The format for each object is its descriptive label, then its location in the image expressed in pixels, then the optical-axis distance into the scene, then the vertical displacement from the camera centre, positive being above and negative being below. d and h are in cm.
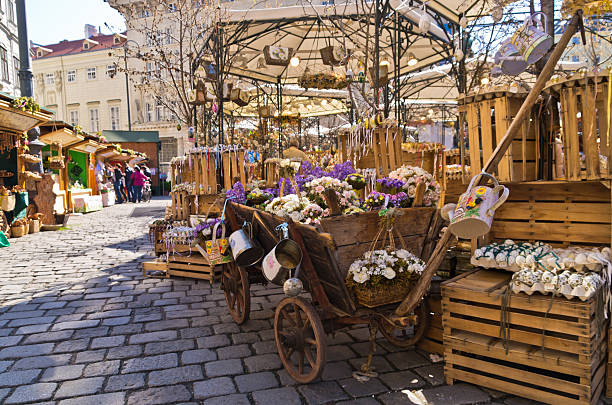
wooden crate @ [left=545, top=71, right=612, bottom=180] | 289 +34
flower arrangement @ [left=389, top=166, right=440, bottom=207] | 354 -4
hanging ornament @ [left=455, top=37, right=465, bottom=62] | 966 +284
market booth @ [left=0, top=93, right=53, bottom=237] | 998 +73
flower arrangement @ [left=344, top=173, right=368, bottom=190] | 387 -1
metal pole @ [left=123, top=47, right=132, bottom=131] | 3878 +858
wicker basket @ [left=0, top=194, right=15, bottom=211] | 994 -22
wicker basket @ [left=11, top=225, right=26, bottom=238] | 1052 -97
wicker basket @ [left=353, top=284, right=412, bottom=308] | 283 -79
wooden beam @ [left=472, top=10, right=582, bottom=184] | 268 +54
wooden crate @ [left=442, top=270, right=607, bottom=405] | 254 -111
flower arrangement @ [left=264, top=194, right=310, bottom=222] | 321 -20
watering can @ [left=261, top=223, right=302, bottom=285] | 296 -50
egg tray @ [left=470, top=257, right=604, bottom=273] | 283 -69
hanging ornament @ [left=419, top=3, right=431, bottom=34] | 692 +253
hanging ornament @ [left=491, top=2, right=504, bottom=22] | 666 +257
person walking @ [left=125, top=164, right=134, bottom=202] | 2283 +45
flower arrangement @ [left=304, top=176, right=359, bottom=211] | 332 -9
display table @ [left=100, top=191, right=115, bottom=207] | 2053 -47
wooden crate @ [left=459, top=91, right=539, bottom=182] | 333 +32
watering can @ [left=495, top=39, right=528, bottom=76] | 353 +97
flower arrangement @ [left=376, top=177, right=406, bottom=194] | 365 -6
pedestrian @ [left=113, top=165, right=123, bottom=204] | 2291 +31
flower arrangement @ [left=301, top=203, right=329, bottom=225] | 318 -24
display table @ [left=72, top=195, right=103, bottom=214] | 1648 -55
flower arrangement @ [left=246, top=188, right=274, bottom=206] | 461 -16
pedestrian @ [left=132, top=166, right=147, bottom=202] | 2198 +36
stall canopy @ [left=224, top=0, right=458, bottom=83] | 974 +394
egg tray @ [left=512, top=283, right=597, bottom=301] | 254 -74
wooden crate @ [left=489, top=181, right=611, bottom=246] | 323 -34
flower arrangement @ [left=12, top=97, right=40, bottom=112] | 982 +211
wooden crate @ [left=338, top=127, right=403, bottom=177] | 567 +40
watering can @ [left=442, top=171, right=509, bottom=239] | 261 -23
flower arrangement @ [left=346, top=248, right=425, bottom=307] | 280 -65
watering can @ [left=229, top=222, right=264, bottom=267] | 374 -58
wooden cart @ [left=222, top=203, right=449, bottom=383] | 286 -75
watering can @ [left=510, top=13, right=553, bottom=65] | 317 +101
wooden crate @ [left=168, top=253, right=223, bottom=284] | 599 -118
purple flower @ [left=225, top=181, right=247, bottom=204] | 461 -12
